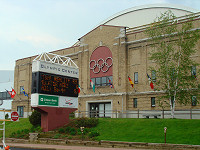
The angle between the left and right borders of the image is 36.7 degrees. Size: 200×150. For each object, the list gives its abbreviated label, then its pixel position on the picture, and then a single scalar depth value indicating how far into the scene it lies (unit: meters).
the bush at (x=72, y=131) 29.75
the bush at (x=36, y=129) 32.42
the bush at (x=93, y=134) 27.95
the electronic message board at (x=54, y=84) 30.66
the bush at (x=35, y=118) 35.12
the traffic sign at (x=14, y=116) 14.50
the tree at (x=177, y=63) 33.44
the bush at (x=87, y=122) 32.31
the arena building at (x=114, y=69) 42.81
